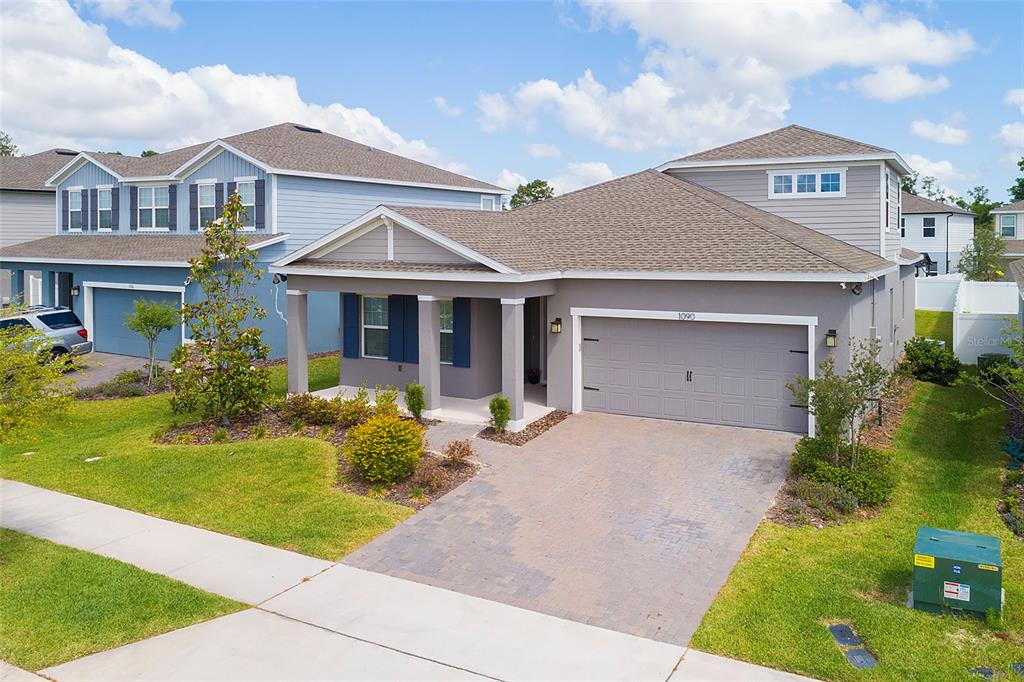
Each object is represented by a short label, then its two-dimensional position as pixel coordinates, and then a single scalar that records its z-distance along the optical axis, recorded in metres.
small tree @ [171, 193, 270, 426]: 16.00
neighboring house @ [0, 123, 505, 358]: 25.00
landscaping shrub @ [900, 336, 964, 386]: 21.12
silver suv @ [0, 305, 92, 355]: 22.42
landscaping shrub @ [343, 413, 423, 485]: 12.57
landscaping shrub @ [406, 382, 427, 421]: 16.11
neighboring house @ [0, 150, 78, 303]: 34.41
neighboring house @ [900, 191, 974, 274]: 51.22
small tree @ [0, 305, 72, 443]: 9.62
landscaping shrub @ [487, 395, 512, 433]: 15.21
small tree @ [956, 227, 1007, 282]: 39.75
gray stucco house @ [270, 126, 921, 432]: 15.24
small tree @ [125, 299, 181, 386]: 20.19
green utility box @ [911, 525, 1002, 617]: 8.02
